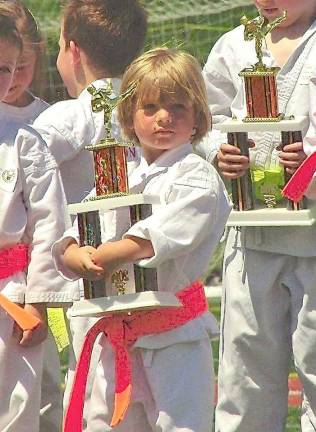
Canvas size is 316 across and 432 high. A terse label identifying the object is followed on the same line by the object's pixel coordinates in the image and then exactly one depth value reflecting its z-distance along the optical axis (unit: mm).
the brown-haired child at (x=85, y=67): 10626
